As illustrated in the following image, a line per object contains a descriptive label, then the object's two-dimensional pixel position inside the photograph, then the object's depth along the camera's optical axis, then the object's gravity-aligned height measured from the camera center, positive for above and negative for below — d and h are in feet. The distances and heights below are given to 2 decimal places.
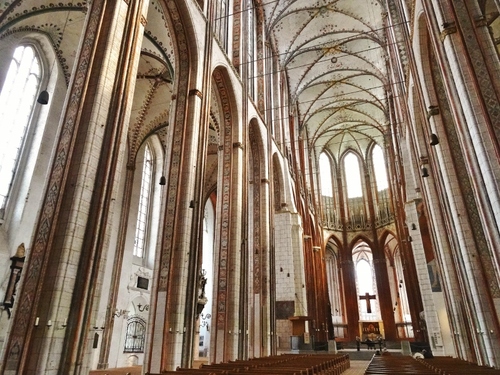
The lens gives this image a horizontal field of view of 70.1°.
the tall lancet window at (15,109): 36.63 +22.72
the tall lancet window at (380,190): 99.86 +39.68
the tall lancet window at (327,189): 106.01 +42.61
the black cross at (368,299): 105.40 +11.00
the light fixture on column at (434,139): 29.84 +15.43
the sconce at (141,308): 52.37 +4.40
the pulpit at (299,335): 55.01 +0.65
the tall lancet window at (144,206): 56.44 +20.32
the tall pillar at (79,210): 16.29 +6.31
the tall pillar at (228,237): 35.42 +10.37
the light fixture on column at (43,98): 23.31 +14.68
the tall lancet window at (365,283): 107.14 +16.77
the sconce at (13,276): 32.12 +5.65
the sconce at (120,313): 47.72 +3.40
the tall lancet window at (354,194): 104.37 +40.24
